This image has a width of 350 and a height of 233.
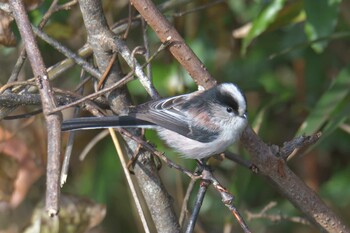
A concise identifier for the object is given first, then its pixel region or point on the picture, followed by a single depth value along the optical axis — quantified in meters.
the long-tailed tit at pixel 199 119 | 4.61
